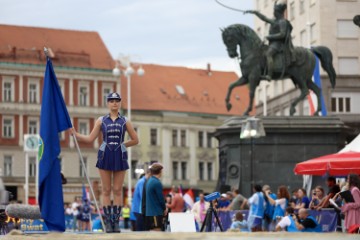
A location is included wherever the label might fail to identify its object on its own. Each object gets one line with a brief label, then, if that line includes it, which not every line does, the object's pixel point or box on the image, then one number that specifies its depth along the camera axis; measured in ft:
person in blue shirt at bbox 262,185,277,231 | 89.81
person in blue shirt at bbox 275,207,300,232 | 74.38
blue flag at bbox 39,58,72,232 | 46.83
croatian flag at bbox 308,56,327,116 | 142.03
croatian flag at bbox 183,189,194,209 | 116.08
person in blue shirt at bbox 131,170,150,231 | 65.36
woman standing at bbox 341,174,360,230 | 62.59
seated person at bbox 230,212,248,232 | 81.13
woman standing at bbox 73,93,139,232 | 48.70
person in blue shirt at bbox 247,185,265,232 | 88.07
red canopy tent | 78.28
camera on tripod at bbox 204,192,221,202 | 61.77
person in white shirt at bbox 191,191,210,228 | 97.15
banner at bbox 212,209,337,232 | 80.18
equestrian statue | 128.06
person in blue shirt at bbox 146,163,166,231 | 60.18
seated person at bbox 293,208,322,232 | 70.18
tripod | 64.36
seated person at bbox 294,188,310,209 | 88.41
